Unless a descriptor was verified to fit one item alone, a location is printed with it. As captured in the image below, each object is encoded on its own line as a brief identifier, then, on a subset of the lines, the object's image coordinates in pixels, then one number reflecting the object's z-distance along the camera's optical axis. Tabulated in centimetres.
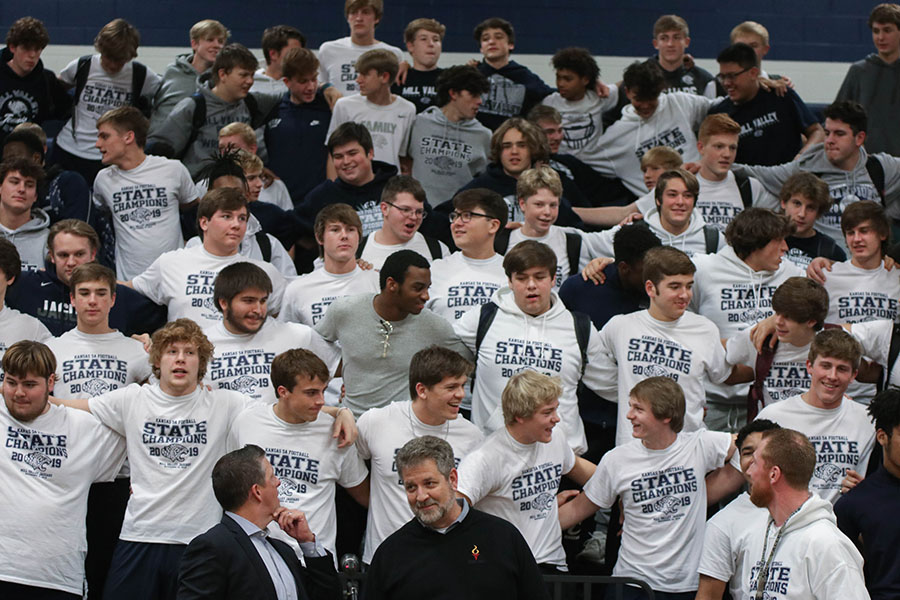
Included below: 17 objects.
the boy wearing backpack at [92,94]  1891
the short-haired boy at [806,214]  1583
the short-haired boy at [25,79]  1837
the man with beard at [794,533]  992
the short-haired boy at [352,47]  2037
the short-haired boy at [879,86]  2005
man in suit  925
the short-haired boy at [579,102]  1900
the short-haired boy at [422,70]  1987
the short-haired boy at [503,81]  1984
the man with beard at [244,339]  1284
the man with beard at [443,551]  972
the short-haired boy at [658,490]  1193
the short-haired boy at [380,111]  1817
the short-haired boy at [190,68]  1945
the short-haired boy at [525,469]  1169
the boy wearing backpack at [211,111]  1805
